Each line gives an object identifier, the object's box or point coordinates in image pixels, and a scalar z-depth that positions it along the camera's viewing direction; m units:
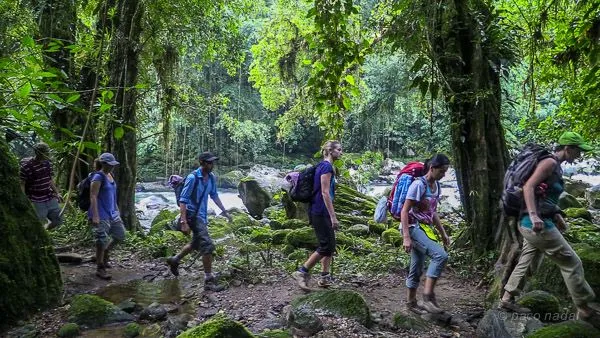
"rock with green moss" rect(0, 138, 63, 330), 4.67
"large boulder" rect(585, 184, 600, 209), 14.53
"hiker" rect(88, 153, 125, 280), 6.55
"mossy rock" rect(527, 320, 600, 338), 3.74
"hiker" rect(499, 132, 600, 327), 4.13
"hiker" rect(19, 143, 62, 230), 6.70
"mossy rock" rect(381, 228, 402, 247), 9.12
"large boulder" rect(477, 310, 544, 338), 4.18
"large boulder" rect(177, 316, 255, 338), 3.50
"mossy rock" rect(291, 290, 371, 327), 4.59
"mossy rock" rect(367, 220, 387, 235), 10.64
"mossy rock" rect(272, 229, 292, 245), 9.78
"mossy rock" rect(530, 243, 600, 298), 4.72
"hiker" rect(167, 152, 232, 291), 6.34
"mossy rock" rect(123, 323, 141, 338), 4.50
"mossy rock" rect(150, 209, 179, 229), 12.86
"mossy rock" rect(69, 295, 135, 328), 4.76
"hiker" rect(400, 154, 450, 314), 4.81
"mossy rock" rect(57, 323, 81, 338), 4.42
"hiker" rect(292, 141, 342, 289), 5.70
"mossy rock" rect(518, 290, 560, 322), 4.64
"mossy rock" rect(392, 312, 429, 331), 4.61
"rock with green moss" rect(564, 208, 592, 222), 10.21
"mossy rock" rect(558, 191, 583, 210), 12.18
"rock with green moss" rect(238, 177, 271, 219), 16.11
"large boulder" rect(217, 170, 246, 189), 28.41
